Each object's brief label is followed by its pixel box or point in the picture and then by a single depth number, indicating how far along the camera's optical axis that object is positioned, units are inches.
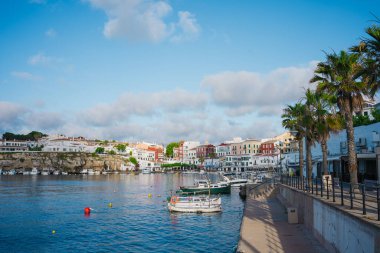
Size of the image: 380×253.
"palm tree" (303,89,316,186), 1416.1
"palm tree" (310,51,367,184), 1012.5
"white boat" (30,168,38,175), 6612.2
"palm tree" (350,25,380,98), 760.3
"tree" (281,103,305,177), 1657.2
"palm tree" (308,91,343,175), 1306.6
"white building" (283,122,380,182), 1473.9
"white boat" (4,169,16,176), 6428.2
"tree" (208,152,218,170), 7519.7
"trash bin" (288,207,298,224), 956.0
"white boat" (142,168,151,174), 7510.3
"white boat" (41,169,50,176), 6548.7
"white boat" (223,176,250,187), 3069.1
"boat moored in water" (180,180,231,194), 2421.3
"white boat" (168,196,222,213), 1579.7
